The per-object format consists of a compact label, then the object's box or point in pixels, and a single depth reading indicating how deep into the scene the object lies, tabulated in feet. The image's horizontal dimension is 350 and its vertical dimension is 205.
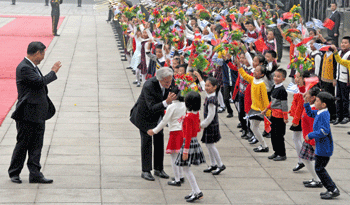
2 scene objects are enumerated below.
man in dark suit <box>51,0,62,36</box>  85.40
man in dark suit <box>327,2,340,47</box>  55.21
